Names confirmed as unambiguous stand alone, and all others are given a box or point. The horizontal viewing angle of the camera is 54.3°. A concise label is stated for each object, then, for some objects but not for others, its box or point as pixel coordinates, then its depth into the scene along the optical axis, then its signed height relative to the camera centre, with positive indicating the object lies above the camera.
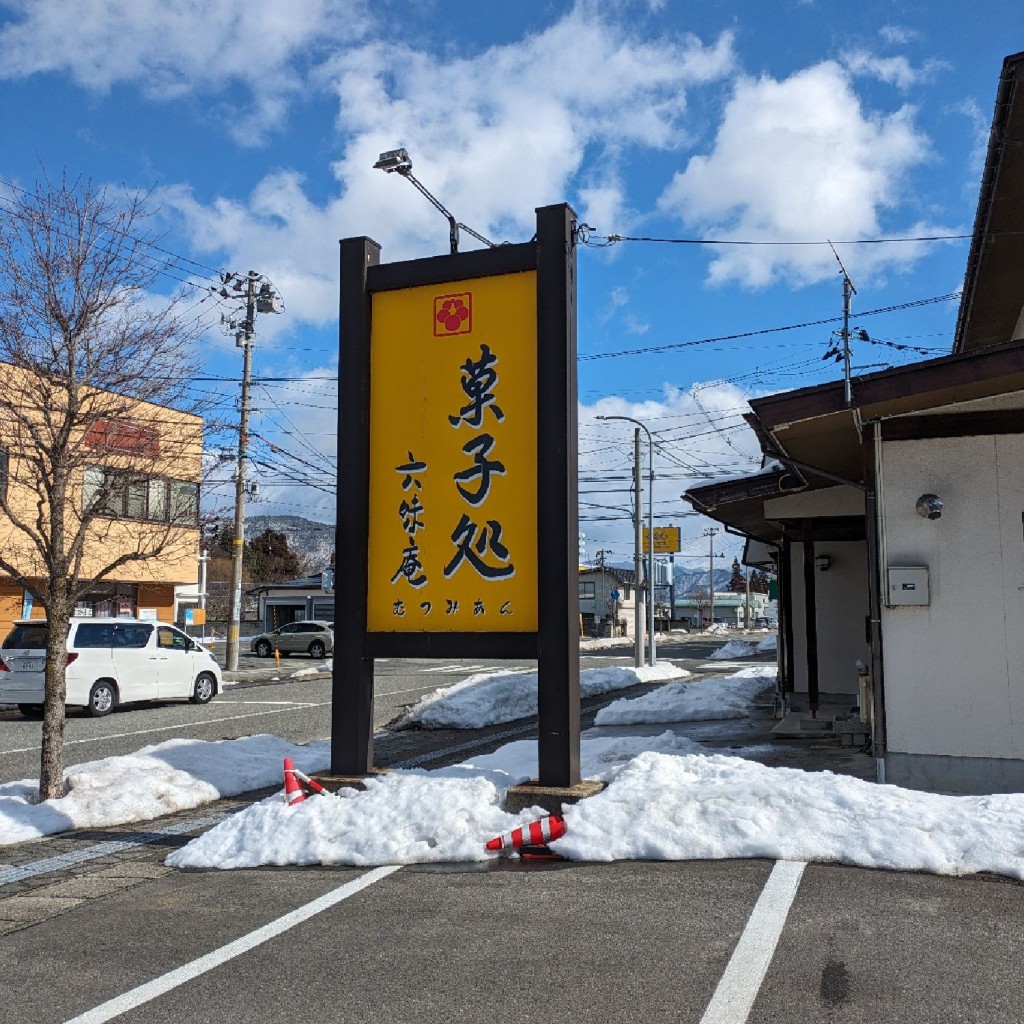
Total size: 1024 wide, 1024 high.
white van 16.64 -1.21
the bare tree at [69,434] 8.45 +1.45
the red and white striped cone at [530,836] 6.52 -1.55
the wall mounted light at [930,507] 8.06 +0.74
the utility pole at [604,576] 84.13 +1.96
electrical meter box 8.10 +0.10
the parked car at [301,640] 39.19 -1.66
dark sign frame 7.35 +0.68
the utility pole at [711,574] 101.31 +2.56
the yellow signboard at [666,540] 37.09 +2.20
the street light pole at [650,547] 29.61 +1.53
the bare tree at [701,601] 126.64 -0.33
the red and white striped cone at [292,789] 7.29 -1.40
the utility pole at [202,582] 47.73 +0.80
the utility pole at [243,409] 27.62 +5.18
